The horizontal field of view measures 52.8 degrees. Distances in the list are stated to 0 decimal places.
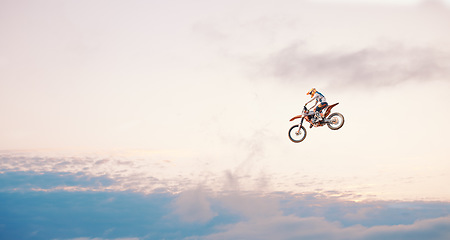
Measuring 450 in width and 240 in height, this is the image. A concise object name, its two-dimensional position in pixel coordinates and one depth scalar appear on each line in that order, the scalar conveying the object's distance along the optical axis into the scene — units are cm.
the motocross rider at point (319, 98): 5478
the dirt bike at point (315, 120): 5478
